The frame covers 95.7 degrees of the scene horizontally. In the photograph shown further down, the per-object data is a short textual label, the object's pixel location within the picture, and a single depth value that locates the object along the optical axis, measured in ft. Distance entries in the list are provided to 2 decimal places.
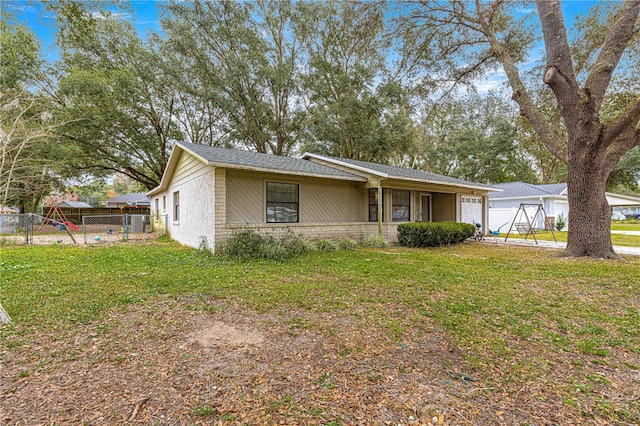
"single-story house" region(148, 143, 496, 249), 26.10
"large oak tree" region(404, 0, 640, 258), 23.34
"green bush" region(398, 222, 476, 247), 33.47
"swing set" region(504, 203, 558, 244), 38.61
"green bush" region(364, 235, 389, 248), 33.01
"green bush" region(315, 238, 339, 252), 29.25
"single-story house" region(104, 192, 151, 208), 95.35
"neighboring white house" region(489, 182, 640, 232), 56.18
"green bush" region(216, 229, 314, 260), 24.34
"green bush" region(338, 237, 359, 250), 31.23
